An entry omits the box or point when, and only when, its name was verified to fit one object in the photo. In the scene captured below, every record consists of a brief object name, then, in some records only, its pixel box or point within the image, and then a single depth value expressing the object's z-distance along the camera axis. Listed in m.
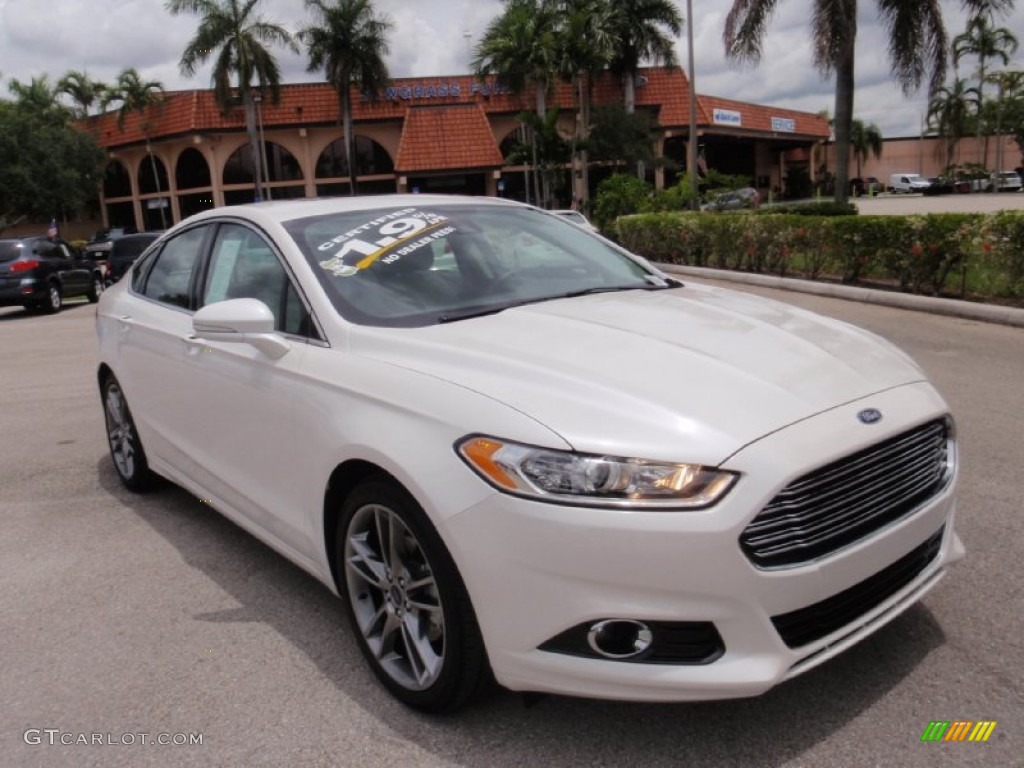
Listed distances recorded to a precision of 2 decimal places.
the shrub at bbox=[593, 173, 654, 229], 27.12
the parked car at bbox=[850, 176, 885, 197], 67.38
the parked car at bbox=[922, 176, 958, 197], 60.66
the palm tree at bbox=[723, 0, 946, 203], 20.62
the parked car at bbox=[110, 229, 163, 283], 19.89
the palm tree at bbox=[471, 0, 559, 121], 39.75
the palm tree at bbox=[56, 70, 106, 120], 55.62
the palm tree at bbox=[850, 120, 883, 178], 74.88
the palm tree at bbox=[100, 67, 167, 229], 48.12
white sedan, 2.27
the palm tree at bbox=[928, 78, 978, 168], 66.00
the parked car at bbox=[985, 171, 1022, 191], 59.06
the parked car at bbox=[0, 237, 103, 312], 17.66
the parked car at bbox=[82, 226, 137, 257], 40.44
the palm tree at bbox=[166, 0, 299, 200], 41.16
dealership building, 45.34
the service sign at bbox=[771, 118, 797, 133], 56.47
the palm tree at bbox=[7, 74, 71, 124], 53.44
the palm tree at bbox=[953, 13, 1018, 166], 57.47
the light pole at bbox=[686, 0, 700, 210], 26.98
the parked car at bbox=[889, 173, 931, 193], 64.89
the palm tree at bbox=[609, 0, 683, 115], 41.69
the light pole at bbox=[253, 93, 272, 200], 45.69
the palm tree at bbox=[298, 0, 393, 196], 43.25
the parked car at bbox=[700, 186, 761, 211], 33.22
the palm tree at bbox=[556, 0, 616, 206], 39.84
